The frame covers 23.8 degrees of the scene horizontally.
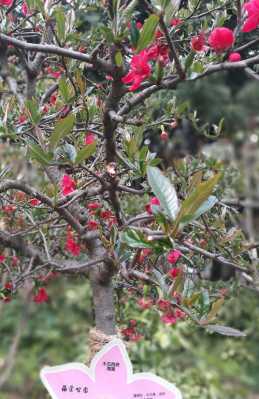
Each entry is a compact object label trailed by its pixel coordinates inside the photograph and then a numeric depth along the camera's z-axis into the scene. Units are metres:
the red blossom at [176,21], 1.09
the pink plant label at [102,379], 0.98
